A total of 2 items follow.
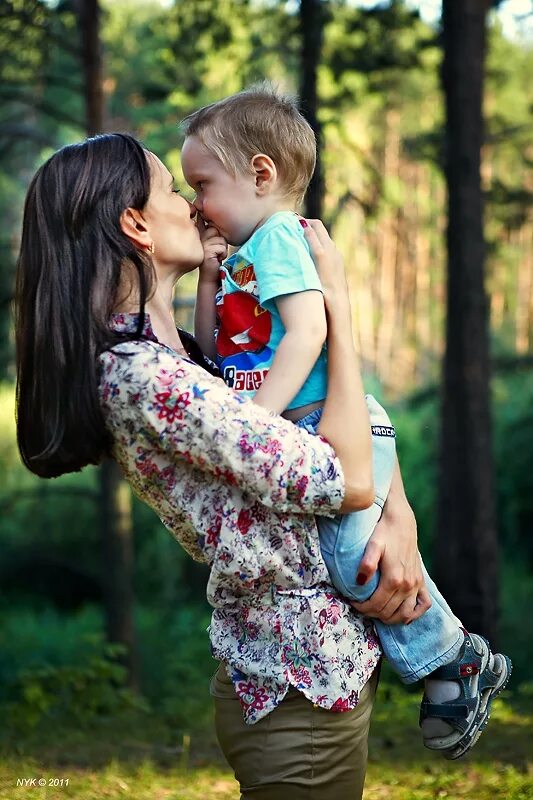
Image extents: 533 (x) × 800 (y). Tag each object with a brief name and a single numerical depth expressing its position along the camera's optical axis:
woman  2.02
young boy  2.14
